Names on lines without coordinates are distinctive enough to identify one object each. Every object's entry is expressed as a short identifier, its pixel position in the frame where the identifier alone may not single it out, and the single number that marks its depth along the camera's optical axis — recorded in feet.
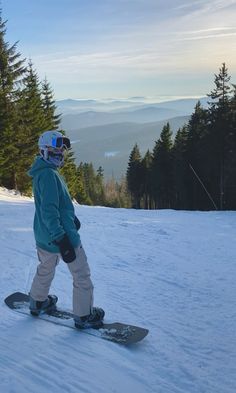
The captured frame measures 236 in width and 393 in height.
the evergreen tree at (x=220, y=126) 114.01
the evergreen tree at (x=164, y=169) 174.91
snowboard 15.92
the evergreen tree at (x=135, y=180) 210.59
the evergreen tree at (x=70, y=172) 145.89
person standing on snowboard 15.14
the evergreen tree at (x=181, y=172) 147.84
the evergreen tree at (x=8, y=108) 96.63
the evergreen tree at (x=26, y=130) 104.27
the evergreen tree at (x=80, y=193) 188.12
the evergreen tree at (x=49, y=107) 143.23
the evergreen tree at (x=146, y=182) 201.16
